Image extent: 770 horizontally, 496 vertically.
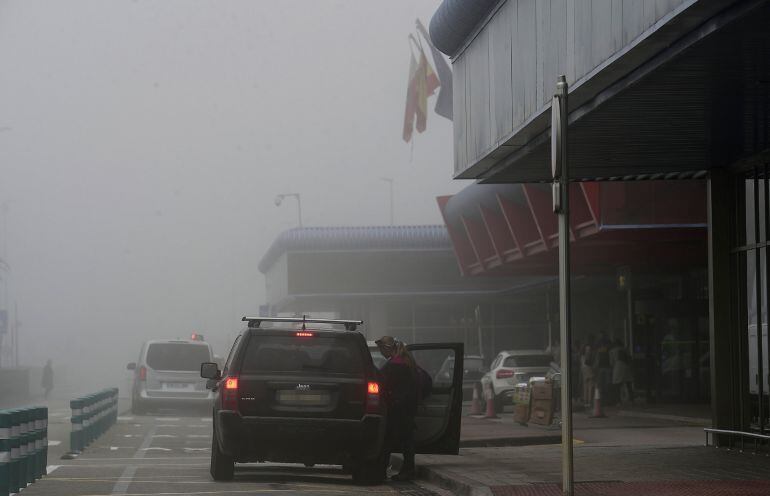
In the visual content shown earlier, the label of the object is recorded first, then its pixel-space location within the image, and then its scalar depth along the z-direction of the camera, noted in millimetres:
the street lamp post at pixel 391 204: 79969
